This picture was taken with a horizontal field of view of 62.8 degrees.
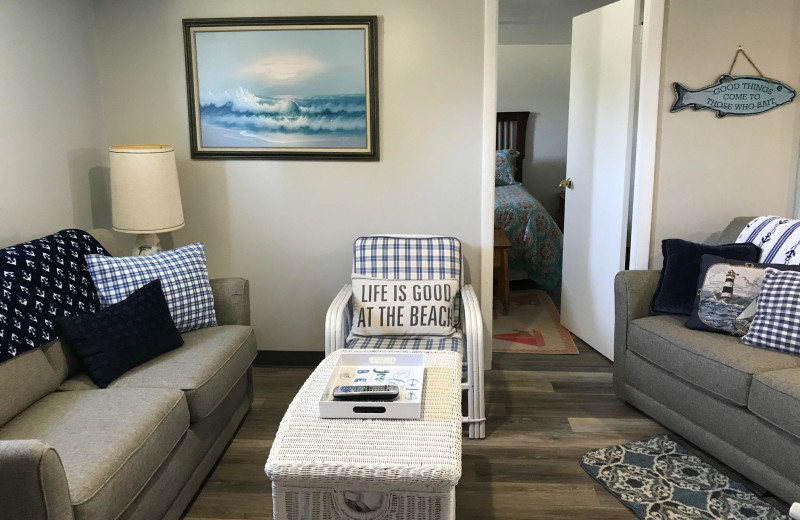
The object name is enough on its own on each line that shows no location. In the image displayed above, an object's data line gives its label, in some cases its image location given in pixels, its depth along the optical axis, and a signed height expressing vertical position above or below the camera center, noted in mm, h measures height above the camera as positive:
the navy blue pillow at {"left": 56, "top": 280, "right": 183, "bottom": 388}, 2371 -657
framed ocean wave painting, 3391 +362
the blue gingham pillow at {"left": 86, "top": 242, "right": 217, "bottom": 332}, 2668 -504
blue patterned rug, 2330 -1239
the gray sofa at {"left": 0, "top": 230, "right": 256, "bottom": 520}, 1560 -826
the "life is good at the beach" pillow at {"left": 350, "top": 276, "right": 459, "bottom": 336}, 3016 -695
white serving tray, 1965 -736
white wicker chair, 2871 -660
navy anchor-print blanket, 2229 -474
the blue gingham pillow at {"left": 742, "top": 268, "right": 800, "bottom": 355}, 2518 -622
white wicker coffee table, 1754 -822
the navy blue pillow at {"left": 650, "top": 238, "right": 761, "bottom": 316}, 2990 -535
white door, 3547 -46
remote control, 1999 -717
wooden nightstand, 4410 -730
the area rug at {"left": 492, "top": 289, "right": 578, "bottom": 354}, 4008 -1136
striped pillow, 2824 -373
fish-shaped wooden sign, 3393 +301
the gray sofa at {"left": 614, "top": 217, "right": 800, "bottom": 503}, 2279 -912
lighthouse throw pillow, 2729 -593
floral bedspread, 4969 -626
